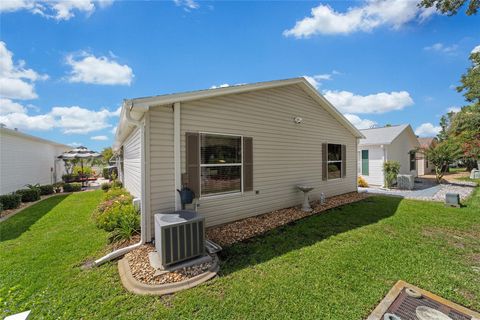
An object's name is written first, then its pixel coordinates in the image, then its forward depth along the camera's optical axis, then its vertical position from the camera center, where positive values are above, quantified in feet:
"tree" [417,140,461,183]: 40.47 +0.54
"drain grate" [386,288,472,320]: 7.58 -6.14
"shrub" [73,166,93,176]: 56.90 -2.74
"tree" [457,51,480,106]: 45.43 +18.52
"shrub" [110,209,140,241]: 14.73 -5.10
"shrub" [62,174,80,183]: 48.04 -4.15
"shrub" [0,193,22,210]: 24.83 -5.09
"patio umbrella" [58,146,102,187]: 45.75 +1.61
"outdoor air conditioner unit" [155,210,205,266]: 10.62 -4.36
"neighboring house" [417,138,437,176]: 62.91 -3.29
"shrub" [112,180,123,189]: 35.88 -4.52
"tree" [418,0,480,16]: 19.29 +15.41
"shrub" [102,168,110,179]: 59.54 -3.91
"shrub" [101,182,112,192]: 38.46 -5.02
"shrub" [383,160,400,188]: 38.19 -2.70
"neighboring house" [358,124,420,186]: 41.11 +1.59
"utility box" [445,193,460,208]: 23.94 -5.33
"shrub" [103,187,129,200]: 25.12 -4.41
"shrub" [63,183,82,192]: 40.46 -5.51
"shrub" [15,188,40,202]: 29.71 -5.05
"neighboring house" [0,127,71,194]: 30.53 +0.26
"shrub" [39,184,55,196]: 36.10 -5.29
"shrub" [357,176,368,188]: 41.05 -5.30
